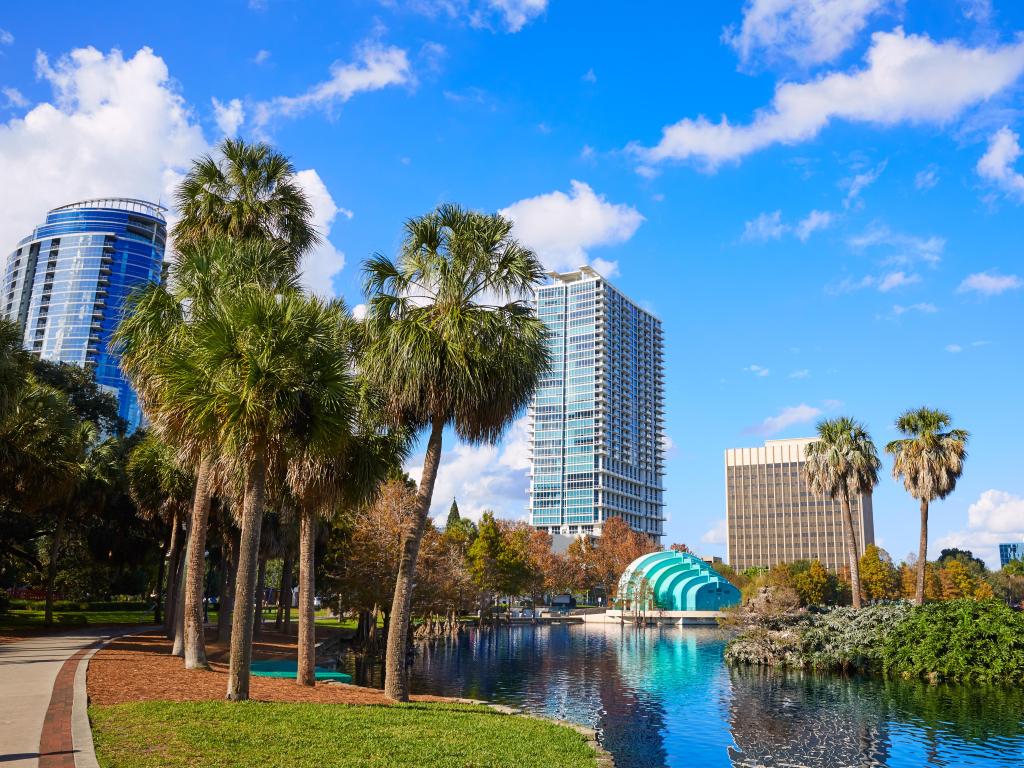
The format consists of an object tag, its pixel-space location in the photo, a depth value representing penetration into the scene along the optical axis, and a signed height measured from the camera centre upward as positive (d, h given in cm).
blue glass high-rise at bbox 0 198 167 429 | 17275 +5920
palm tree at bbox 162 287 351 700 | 1543 +322
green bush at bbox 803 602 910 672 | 3766 -348
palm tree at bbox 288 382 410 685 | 2012 +187
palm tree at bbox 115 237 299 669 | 1922 +600
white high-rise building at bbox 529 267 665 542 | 19750 +1265
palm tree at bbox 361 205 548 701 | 1909 +520
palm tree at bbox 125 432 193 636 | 3306 +248
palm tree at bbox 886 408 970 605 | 4619 +663
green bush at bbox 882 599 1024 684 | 3381 -327
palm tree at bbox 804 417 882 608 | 4975 +673
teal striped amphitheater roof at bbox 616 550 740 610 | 9600 -290
